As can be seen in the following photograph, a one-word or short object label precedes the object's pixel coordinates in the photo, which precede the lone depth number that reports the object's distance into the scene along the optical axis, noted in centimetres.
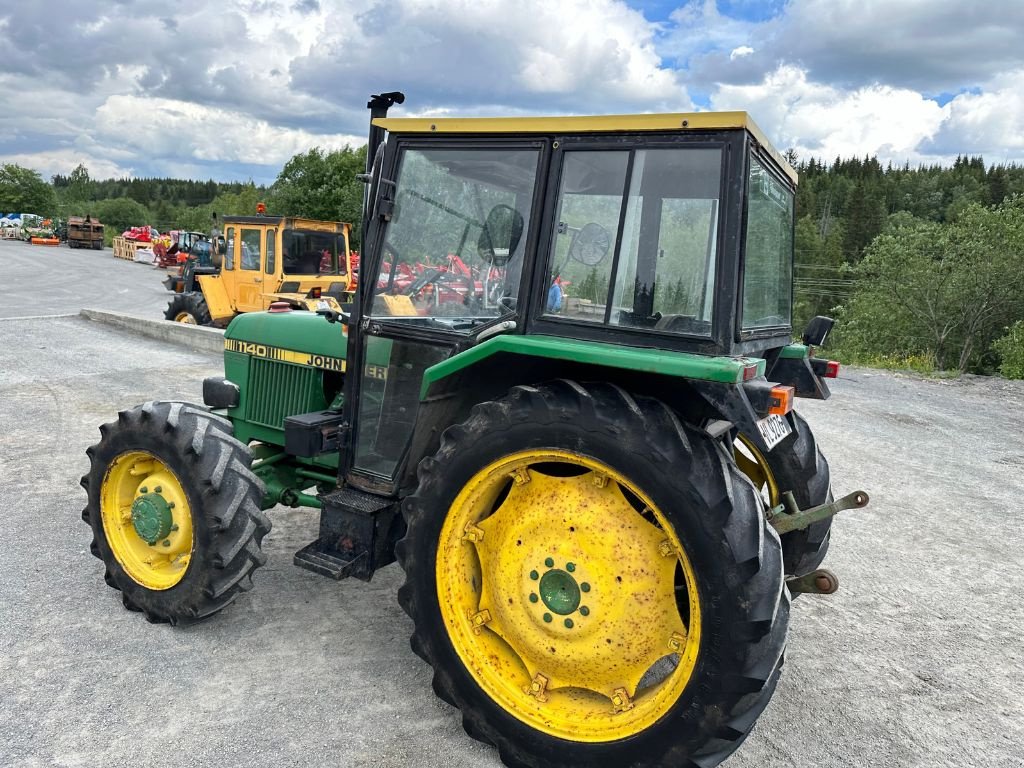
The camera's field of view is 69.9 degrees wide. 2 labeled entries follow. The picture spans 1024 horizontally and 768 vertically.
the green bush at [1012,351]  1363
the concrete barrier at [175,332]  1145
